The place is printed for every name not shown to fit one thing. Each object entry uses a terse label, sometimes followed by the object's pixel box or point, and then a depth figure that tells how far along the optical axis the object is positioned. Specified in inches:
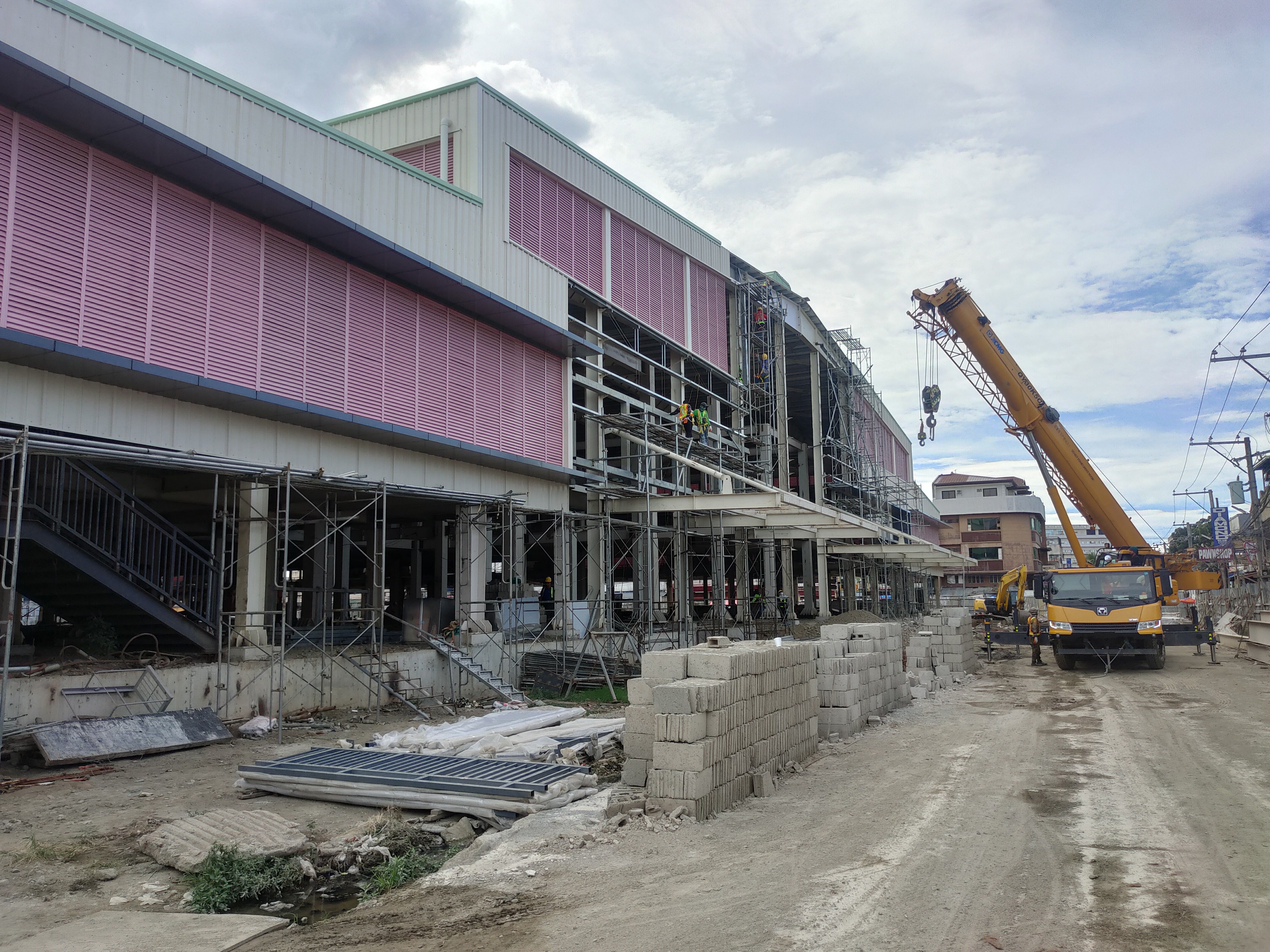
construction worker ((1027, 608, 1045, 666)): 1052.5
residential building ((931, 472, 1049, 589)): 3425.2
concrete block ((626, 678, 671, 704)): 385.4
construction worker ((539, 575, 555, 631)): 915.4
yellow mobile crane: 919.7
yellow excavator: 1291.8
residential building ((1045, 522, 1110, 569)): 4178.2
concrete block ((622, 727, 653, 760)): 380.8
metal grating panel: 354.3
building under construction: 505.0
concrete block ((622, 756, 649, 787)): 381.4
